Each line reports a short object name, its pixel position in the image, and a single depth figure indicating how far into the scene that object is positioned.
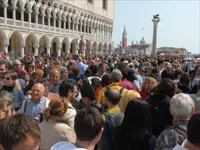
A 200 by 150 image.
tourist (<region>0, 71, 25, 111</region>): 4.89
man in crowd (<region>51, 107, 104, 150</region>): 2.19
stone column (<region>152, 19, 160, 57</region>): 30.88
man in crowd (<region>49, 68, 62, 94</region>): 5.56
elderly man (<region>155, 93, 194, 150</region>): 2.63
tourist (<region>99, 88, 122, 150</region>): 3.13
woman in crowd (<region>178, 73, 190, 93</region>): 5.87
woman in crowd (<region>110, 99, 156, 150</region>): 2.81
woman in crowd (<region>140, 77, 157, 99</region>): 5.31
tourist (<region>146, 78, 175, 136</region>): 3.81
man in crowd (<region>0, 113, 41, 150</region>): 1.85
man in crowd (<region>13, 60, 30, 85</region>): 6.88
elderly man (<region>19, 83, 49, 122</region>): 4.07
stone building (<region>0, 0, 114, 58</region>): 29.92
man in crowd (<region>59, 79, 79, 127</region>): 4.15
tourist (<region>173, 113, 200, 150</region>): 2.04
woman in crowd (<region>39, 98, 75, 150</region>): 2.83
